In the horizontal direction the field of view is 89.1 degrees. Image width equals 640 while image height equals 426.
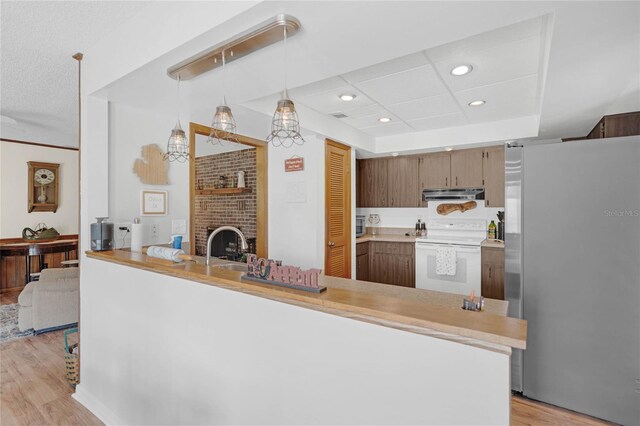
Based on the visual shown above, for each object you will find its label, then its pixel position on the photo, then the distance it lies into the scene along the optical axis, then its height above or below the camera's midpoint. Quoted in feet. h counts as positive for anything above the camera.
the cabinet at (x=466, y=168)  14.74 +2.00
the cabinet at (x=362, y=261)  15.24 -2.41
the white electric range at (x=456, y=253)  14.03 -1.83
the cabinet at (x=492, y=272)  13.46 -2.54
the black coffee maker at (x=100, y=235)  7.71 -0.57
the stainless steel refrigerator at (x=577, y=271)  6.56 -1.28
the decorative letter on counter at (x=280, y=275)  4.38 -0.92
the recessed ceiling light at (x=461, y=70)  7.90 +3.52
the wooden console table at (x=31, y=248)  16.74 -1.98
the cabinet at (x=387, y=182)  16.39 +1.54
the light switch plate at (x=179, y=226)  9.69 -0.45
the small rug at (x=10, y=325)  12.03 -4.60
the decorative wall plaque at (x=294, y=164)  12.56 +1.86
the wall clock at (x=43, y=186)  18.53 +1.44
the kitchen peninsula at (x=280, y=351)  3.19 -1.85
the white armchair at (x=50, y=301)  12.21 -3.45
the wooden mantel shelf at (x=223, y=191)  16.53 +1.08
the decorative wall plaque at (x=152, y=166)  8.89 +1.25
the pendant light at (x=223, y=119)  5.86 +1.67
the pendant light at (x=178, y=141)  7.10 +1.54
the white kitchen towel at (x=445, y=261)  14.28 -2.17
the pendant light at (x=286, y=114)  5.20 +1.56
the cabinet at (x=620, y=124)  9.72 +2.67
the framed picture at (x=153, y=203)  8.95 +0.23
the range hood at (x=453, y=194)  14.73 +0.84
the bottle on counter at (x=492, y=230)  15.21 -0.86
